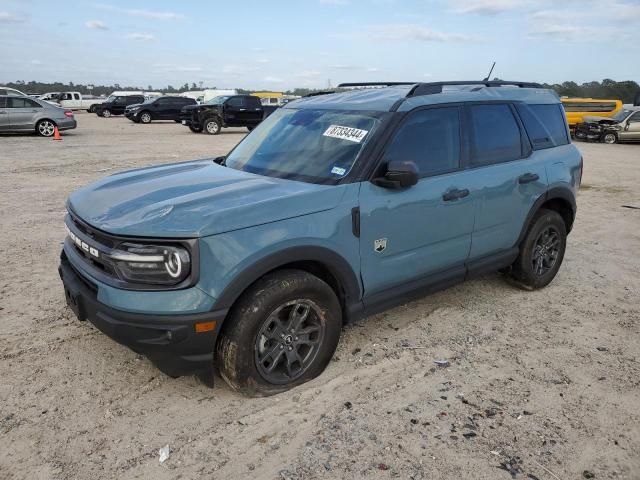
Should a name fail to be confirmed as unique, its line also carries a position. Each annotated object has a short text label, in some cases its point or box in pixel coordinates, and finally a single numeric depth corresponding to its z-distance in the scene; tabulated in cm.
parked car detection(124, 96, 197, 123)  2980
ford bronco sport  270
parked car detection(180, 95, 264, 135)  2277
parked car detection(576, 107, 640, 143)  2164
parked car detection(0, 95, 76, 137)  1784
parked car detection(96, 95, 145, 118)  3622
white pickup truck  4084
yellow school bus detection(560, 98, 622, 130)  2533
